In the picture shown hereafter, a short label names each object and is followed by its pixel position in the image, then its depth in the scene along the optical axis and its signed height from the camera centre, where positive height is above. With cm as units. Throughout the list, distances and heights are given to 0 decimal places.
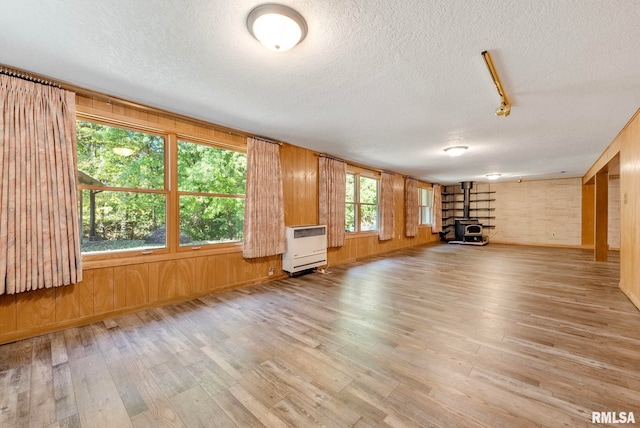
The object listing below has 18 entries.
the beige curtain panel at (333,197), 516 +32
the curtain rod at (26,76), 216 +122
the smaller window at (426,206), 972 +21
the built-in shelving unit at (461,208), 984 +14
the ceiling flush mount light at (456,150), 451 +110
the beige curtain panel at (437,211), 984 +1
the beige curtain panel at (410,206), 803 +18
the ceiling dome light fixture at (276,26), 149 +115
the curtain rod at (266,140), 395 +117
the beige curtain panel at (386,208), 684 +10
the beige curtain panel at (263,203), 384 +16
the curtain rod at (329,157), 513 +115
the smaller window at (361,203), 625 +23
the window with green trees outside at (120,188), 267 +30
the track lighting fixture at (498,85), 192 +111
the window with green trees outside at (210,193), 338 +29
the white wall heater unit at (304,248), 437 -64
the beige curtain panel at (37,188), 215 +24
